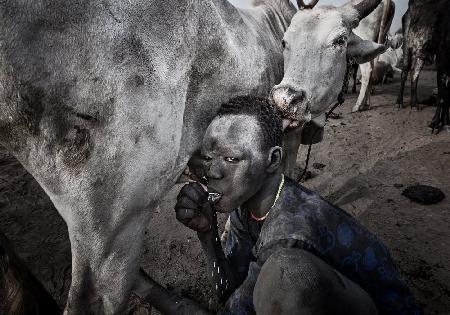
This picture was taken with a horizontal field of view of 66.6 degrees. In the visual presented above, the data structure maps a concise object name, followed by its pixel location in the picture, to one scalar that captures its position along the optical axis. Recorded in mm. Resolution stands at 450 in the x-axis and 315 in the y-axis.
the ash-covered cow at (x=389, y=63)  8812
